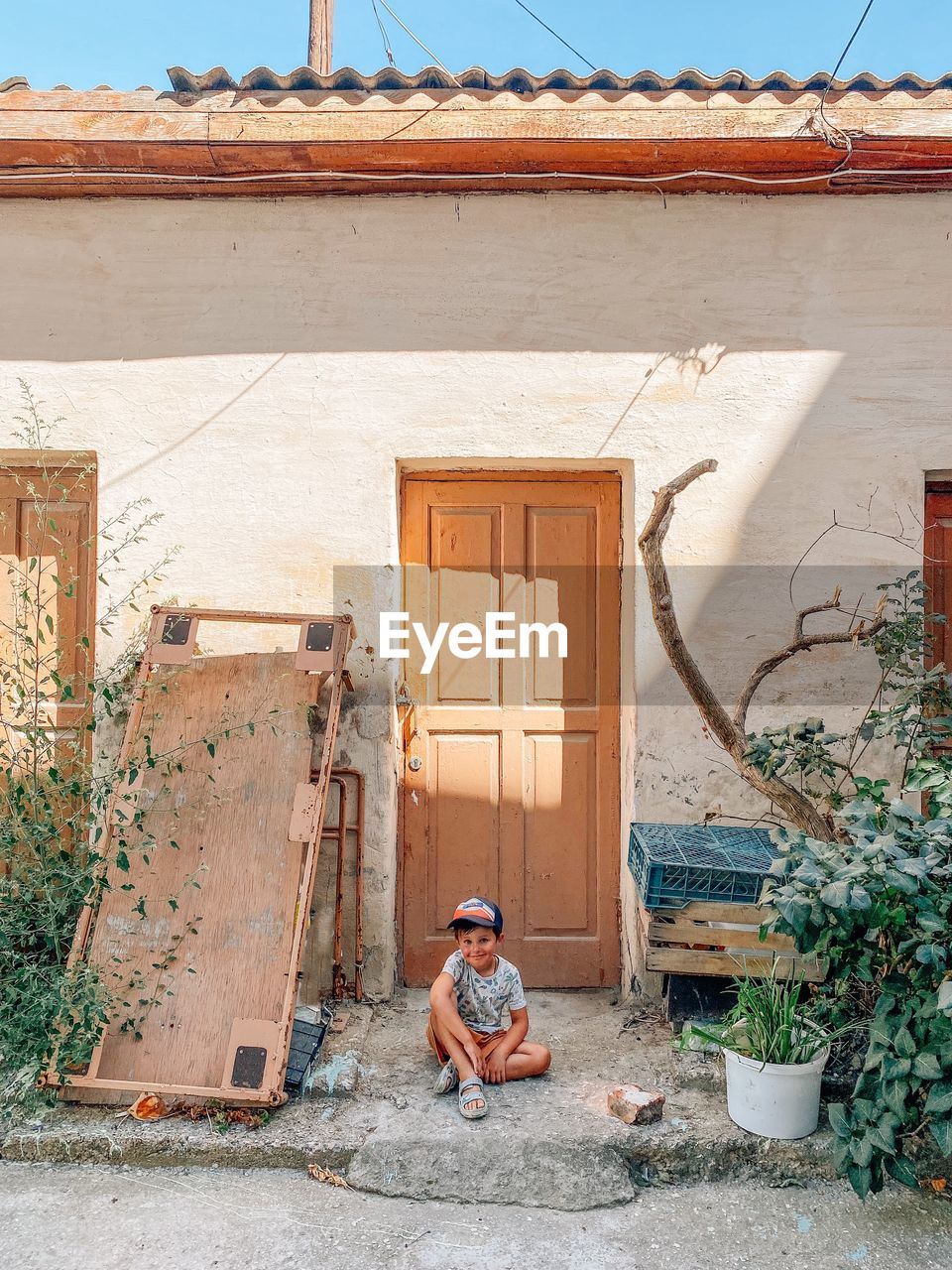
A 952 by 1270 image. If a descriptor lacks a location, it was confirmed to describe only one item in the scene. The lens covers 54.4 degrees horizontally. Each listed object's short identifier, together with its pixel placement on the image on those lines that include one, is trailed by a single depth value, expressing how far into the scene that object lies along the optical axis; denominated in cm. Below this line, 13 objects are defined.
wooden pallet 348
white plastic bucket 296
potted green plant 297
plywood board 318
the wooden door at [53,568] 424
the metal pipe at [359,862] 400
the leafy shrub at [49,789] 317
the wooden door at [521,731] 435
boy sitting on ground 333
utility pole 582
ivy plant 257
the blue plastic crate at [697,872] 347
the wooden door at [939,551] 422
